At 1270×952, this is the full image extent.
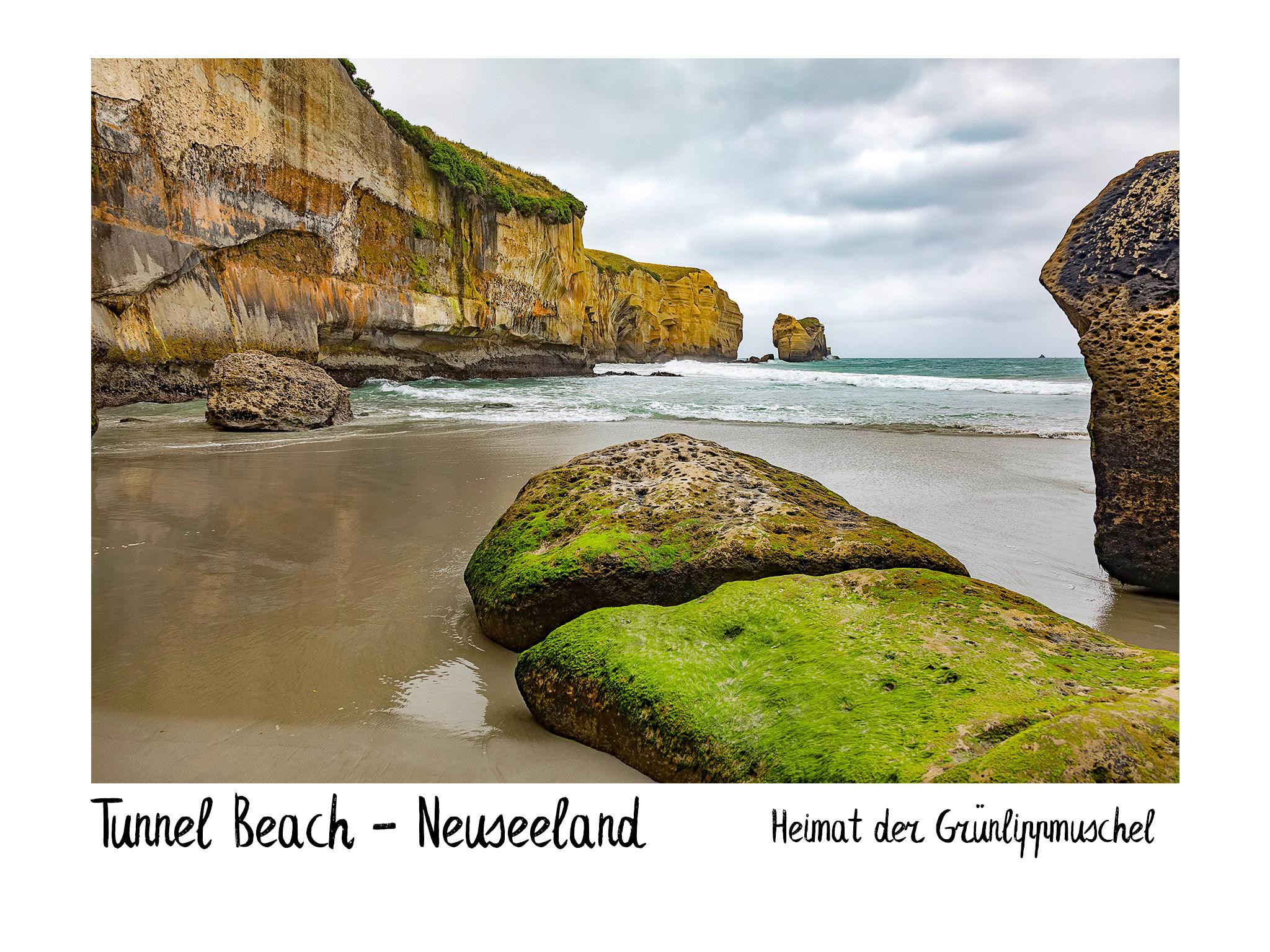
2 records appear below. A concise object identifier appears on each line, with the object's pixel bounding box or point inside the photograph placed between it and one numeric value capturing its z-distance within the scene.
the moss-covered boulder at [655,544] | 2.46
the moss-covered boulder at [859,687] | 1.46
